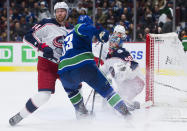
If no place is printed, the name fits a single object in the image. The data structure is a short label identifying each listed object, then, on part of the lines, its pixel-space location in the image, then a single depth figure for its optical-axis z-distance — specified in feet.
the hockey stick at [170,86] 24.33
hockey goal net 23.26
